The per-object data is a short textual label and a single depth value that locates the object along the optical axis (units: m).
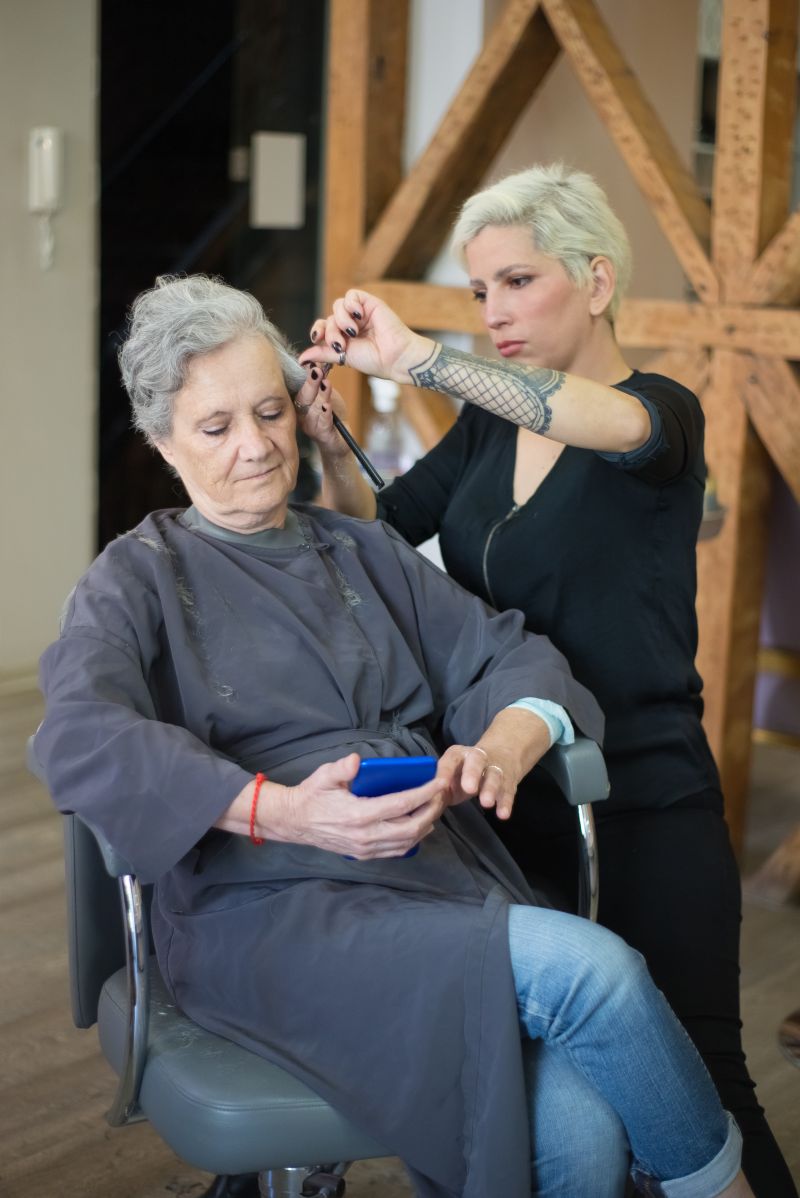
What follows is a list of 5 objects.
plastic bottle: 4.09
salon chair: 2.24
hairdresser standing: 2.55
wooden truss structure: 3.45
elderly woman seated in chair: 2.24
